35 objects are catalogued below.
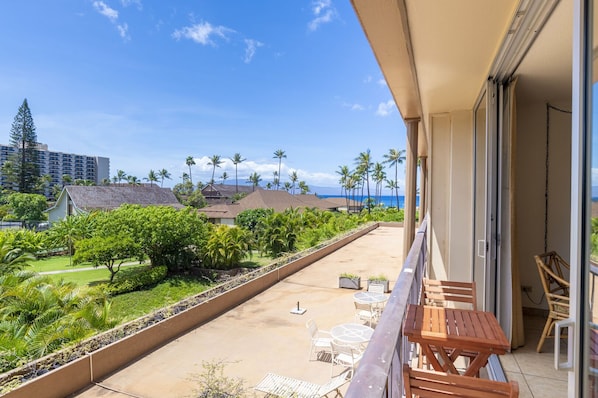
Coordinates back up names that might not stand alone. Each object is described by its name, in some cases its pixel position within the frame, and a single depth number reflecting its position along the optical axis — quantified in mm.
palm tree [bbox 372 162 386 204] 52000
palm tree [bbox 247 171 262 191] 79812
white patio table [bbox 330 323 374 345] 4812
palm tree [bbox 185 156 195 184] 85000
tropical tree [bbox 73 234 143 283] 18328
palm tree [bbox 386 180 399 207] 63656
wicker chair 2434
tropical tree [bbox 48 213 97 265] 23766
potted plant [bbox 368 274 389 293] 7829
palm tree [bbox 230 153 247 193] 78750
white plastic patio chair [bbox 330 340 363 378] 4739
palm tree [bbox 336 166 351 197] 57594
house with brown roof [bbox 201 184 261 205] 64625
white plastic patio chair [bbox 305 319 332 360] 5225
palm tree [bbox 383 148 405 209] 47281
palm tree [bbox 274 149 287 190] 81062
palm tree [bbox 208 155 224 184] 83000
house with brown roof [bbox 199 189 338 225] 37219
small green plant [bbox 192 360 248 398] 4535
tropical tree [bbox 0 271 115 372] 5906
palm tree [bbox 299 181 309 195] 75562
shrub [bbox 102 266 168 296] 17812
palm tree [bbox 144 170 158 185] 85856
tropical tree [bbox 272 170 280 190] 85800
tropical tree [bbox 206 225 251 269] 20172
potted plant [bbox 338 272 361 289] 8523
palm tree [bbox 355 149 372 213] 51969
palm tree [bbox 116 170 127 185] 84312
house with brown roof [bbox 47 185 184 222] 35031
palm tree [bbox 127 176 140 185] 78875
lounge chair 4052
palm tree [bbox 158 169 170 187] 88875
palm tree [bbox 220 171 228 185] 87125
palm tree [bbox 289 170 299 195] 84312
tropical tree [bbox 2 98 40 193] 43875
